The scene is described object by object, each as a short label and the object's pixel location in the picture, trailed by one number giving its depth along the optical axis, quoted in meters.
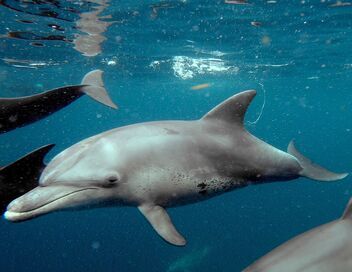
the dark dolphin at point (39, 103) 5.51
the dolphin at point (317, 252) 3.35
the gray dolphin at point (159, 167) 4.60
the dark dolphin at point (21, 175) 5.02
